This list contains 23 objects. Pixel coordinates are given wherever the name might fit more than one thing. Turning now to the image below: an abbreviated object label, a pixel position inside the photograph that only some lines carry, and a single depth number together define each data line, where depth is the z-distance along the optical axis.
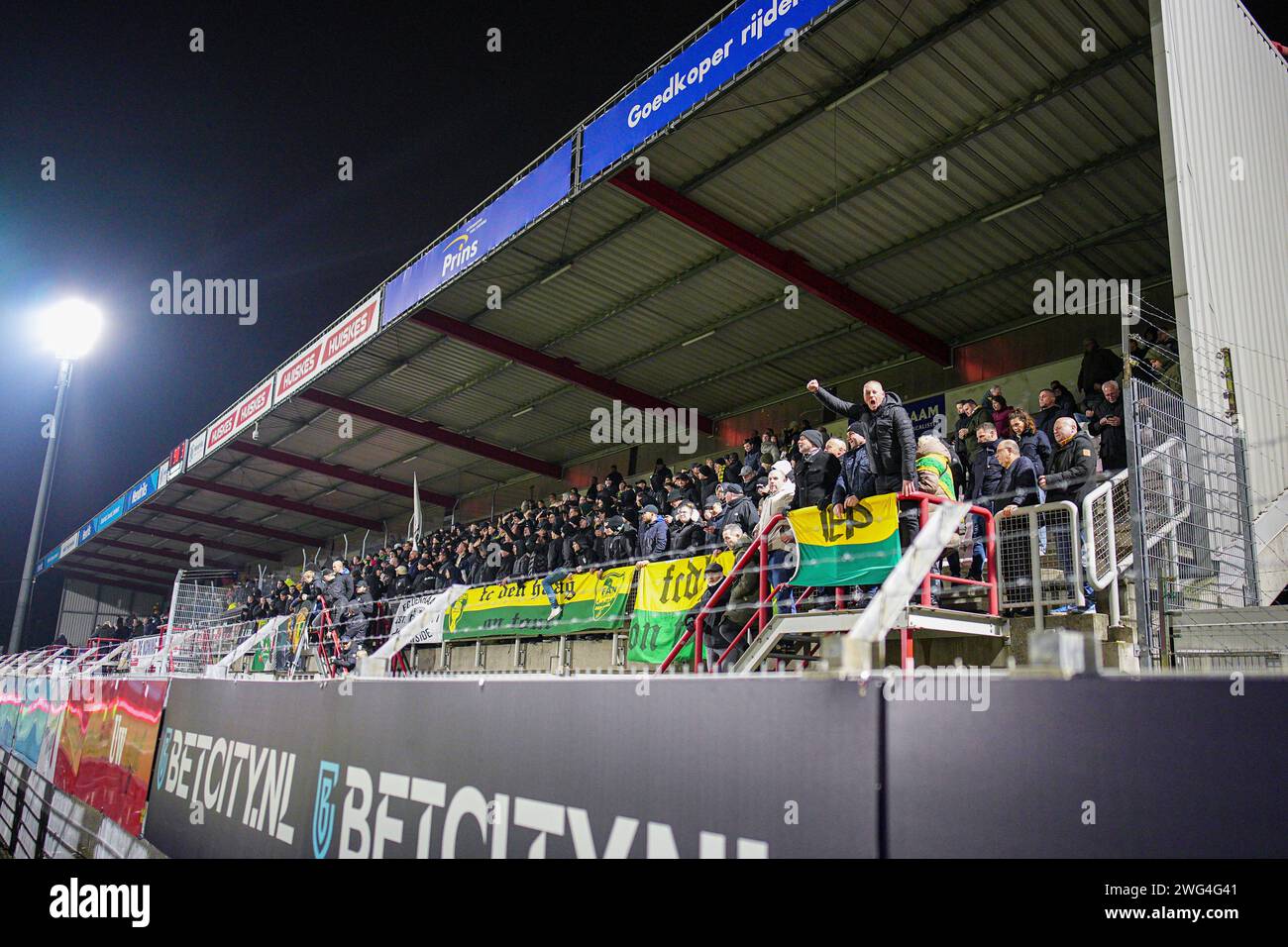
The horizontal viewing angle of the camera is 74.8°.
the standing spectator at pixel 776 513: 7.39
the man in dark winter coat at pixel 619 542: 12.06
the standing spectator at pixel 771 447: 13.84
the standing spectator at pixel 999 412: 10.24
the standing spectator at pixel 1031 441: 7.87
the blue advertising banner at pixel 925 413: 14.80
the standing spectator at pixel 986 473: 7.36
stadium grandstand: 6.41
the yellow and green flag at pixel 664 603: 8.84
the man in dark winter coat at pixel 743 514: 9.13
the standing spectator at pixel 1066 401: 9.62
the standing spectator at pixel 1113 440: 7.57
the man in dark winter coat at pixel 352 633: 12.69
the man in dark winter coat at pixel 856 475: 7.52
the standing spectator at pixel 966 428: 10.75
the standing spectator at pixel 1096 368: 10.50
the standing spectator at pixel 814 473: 8.30
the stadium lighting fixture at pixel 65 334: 24.91
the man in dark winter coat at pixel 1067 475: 6.63
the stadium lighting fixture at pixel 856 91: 9.11
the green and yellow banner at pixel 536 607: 10.49
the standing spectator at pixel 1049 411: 9.59
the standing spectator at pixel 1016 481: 7.29
